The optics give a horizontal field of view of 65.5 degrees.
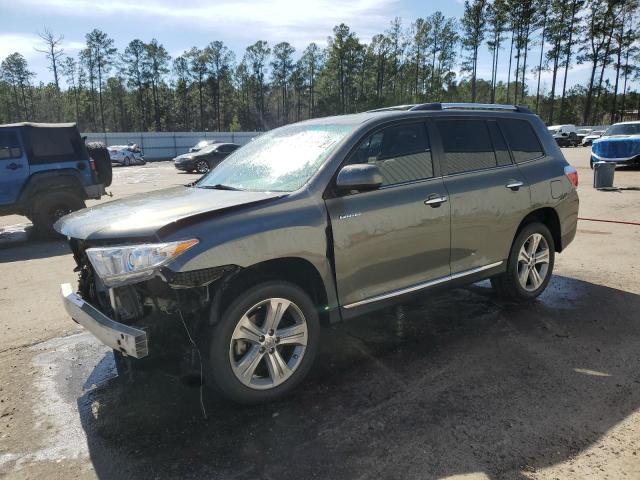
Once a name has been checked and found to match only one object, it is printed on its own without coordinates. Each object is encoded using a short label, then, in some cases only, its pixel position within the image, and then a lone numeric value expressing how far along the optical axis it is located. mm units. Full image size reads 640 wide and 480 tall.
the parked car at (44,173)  9359
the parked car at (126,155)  35312
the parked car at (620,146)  18172
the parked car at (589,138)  44256
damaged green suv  2969
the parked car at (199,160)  24875
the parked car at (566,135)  45719
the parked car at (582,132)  47281
